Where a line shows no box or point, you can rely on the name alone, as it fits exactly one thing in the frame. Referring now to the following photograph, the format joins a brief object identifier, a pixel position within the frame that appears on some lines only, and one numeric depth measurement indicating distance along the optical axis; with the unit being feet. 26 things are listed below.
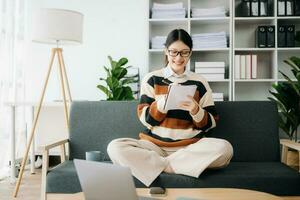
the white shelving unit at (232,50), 11.76
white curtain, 10.85
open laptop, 3.57
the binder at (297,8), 11.60
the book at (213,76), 11.78
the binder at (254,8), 11.71
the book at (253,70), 11.78
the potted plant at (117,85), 11.14
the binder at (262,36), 11.67
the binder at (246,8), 11.74
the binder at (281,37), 11.59
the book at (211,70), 11.78
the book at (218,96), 11.84
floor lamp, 8.95
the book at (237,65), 11.74
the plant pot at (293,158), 9.68
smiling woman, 6.27
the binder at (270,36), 11.60
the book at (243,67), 11.78
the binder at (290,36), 11.57
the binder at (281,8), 11.64
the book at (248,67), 11.78
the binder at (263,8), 11.69
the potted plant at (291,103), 9.73
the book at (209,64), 11.78
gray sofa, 7.65
